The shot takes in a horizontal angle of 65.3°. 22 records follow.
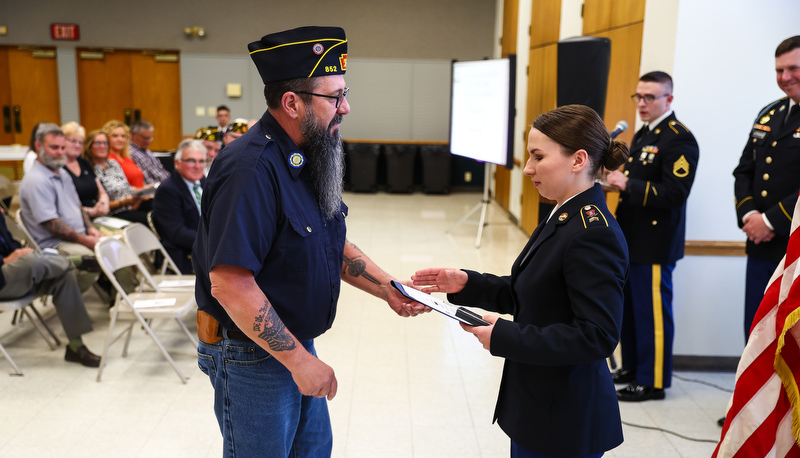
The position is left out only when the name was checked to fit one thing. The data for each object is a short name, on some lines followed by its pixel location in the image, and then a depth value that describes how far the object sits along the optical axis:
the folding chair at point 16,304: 3.59
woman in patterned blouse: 5.80
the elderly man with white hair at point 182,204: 4.39
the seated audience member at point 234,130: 6.03
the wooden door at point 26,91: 11.43
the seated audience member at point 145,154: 7.03
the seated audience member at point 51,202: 4.40
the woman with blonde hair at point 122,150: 6.45
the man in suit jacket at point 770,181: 2.91
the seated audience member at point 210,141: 6.04
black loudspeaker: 3.56
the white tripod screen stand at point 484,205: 7.20
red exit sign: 11.30
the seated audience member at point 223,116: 9.65
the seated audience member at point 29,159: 5.75
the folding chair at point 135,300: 3.62
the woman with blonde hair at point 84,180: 5.21
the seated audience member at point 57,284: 3.70
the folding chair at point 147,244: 4.12
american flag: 1.53
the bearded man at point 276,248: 1.52
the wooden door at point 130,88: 11.65
